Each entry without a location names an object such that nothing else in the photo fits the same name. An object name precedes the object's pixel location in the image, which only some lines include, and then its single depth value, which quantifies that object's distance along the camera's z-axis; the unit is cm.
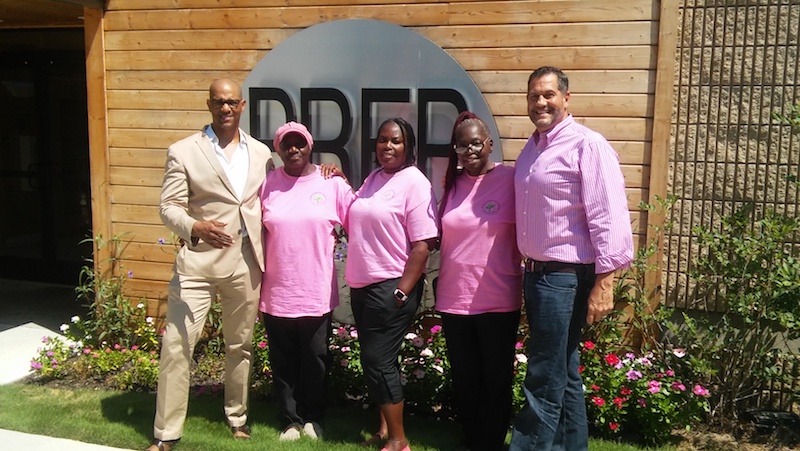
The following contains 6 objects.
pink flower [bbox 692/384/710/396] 377
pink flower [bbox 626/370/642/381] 380
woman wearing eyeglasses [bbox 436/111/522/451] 326
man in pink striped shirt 290
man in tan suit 350
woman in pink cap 356
